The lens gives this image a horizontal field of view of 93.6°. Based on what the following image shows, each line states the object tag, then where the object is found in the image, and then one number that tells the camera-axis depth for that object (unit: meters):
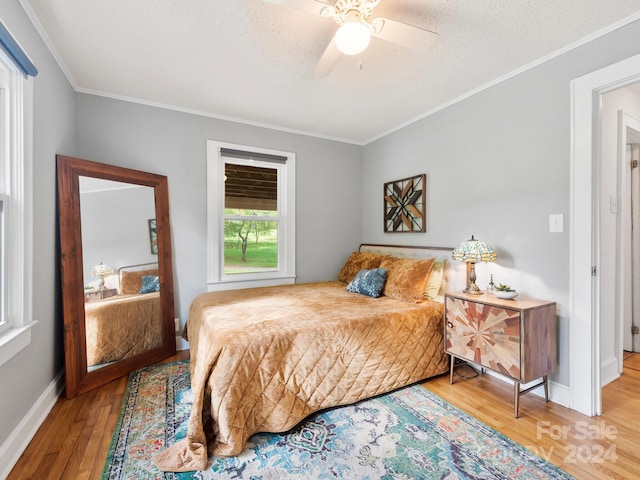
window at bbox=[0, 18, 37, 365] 1.59
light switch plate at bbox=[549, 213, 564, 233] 2.07
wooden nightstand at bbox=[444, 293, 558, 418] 1.90
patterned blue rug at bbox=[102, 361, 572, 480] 1.47
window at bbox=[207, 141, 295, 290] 3.21
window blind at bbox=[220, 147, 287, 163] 3.23
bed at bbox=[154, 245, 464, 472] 1.62
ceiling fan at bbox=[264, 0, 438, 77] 1.46
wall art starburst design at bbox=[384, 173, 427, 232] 3.17
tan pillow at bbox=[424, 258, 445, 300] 2.75
